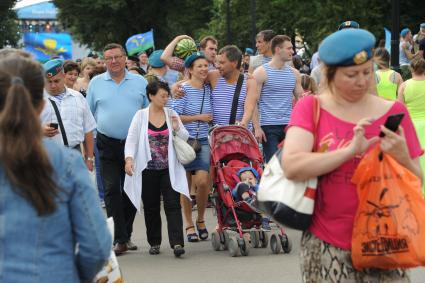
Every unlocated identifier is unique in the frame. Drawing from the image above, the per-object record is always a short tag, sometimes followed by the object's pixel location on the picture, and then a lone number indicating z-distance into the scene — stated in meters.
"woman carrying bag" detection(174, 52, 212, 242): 11.14
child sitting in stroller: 10.05
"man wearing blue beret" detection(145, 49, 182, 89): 14.25
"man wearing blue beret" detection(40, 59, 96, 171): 9.34
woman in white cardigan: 10.07
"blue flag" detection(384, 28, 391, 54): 24.88
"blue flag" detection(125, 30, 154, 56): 23.37
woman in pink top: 4.68
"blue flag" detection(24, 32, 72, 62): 27.84
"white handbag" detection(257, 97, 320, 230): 4.70
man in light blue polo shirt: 10.58
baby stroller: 10.33
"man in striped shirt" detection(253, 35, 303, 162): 12.20
